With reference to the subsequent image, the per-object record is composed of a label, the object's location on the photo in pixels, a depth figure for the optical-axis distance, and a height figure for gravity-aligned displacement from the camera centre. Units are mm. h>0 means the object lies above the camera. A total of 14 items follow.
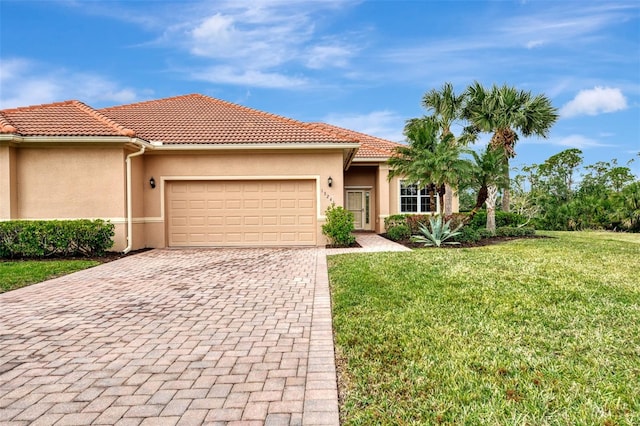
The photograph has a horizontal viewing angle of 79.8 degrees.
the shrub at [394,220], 17109 -492
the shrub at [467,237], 13430 -1021
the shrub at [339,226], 12688 -541
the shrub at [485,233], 14948 -1013
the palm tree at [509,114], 18453 +4570
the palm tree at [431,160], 13633 +1791
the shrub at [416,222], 16297 -560
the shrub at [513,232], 15709 -1014
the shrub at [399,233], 15508 -970
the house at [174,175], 11703 +1239
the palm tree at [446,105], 19812 +5418
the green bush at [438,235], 12547 -869
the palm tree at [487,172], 14203 +1330
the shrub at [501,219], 18728 -587
